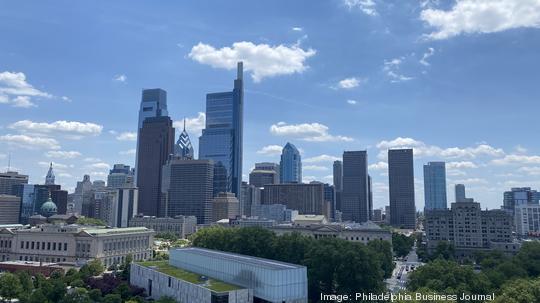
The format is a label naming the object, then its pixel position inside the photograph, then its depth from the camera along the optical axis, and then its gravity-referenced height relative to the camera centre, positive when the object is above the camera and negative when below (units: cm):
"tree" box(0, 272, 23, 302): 8512 -1688
